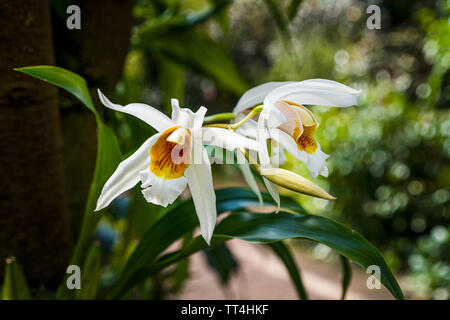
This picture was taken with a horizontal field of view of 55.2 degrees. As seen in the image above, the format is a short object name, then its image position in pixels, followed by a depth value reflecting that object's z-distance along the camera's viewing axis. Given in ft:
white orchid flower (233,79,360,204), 1.23
